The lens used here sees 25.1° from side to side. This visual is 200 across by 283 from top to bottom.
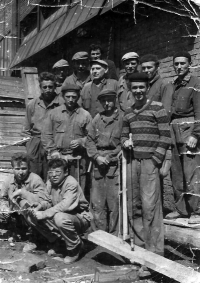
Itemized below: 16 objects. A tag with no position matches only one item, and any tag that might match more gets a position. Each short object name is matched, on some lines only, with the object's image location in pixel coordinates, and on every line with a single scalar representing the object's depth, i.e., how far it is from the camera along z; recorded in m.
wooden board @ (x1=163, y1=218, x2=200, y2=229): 4.92
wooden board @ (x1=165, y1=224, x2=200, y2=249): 4.79
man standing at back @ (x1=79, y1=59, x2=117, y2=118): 6.07
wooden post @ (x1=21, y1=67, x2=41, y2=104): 9.26
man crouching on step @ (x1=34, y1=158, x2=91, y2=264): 4.84
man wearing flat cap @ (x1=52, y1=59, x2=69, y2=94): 6.95
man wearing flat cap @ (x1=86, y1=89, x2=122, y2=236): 5.35
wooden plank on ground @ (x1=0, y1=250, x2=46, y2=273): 4.46
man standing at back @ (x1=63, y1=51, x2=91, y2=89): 6.59
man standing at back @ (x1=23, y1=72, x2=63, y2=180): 6.23
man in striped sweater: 4.57
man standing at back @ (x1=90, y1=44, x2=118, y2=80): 6.48
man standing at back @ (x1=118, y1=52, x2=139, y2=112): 5.78
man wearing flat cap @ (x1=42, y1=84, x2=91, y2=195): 5.71
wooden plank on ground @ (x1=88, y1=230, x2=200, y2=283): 3.79
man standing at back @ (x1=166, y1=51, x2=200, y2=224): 5.02
